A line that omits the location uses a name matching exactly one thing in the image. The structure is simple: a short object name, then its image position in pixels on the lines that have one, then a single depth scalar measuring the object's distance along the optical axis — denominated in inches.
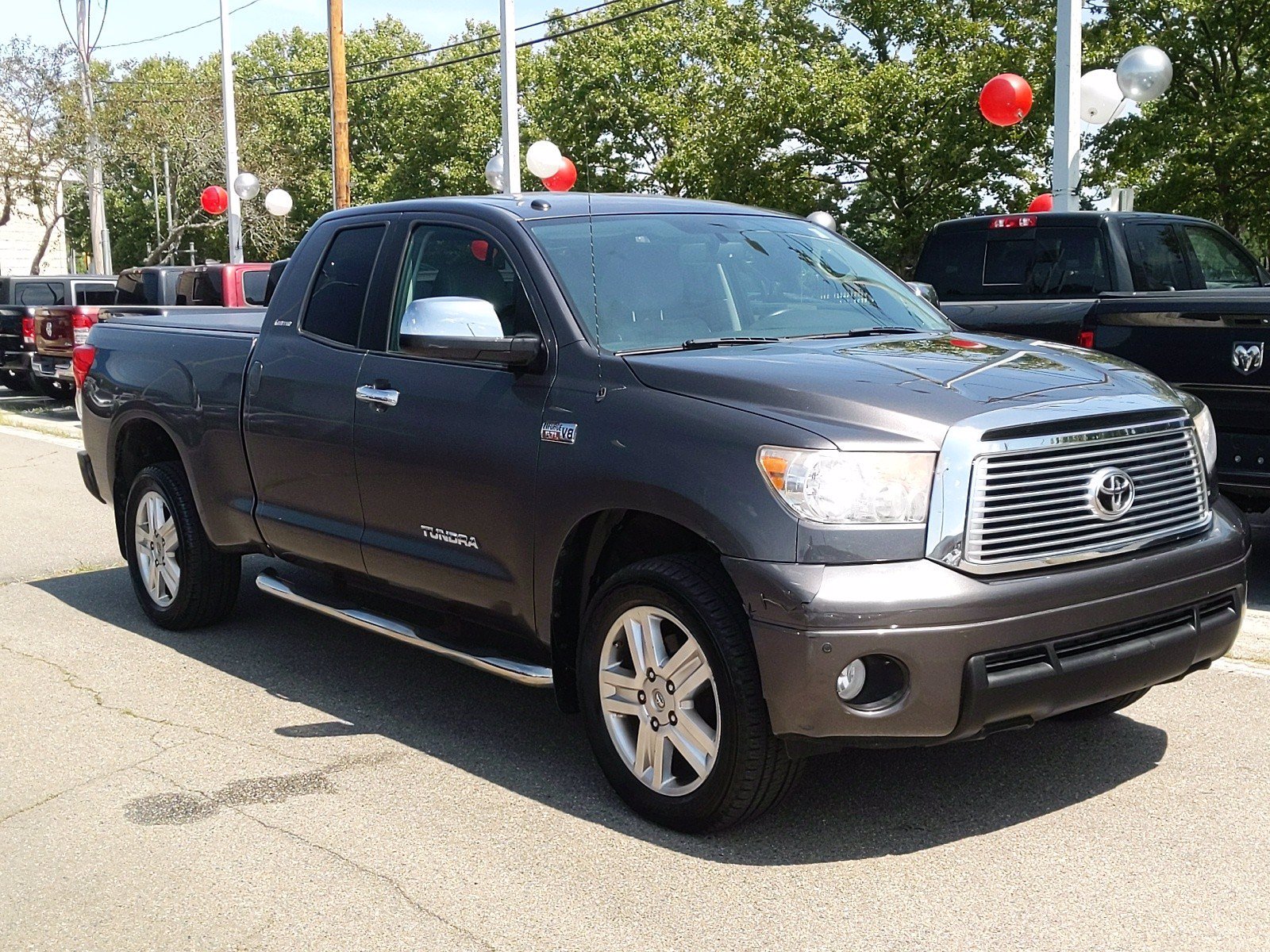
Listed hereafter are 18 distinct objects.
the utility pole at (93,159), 1432.1
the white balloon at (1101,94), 608.1
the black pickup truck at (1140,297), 271.1
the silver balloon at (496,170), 835.4
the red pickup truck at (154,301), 705.6
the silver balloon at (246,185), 1177.4
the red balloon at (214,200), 1283.2
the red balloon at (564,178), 848.9
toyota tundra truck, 151.7
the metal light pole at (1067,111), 564.1
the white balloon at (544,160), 823.7
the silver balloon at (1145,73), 570.9
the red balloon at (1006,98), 642.8
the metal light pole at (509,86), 768.6
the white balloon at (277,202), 1195.9
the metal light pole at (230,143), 1221.6
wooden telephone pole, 908.0
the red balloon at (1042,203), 605.3
